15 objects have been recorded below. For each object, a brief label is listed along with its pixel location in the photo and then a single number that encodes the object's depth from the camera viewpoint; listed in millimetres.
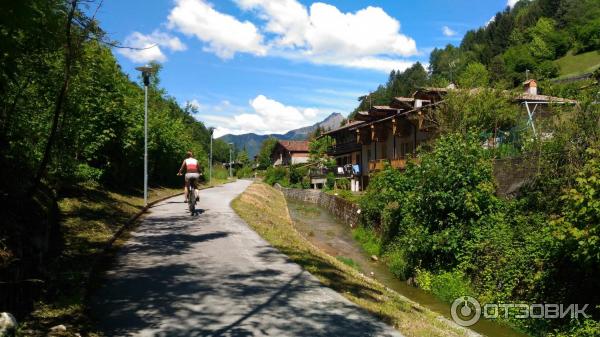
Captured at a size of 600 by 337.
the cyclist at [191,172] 14803
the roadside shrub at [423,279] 13799
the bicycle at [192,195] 14805
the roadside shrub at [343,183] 47903
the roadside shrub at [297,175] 57581
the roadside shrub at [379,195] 19672
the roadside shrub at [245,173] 101444
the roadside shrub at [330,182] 49875
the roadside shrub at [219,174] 65938
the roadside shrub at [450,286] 12323
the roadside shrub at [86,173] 13680
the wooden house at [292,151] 97131
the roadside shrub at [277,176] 62125
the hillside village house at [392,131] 31328
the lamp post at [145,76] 16938
